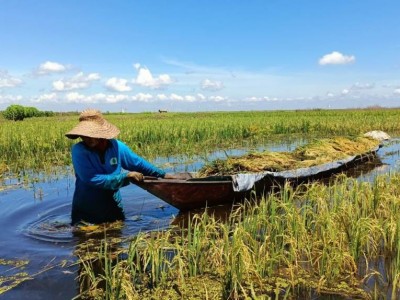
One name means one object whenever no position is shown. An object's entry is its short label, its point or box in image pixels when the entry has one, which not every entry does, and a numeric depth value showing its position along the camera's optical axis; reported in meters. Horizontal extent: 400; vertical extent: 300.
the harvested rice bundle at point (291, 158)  5.73
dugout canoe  4.24
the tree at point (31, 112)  39.13
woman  3.63
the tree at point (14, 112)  34.81
